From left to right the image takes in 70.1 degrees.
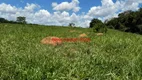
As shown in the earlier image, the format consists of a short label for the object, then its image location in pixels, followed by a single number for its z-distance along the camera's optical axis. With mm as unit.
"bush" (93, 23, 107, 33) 11159
